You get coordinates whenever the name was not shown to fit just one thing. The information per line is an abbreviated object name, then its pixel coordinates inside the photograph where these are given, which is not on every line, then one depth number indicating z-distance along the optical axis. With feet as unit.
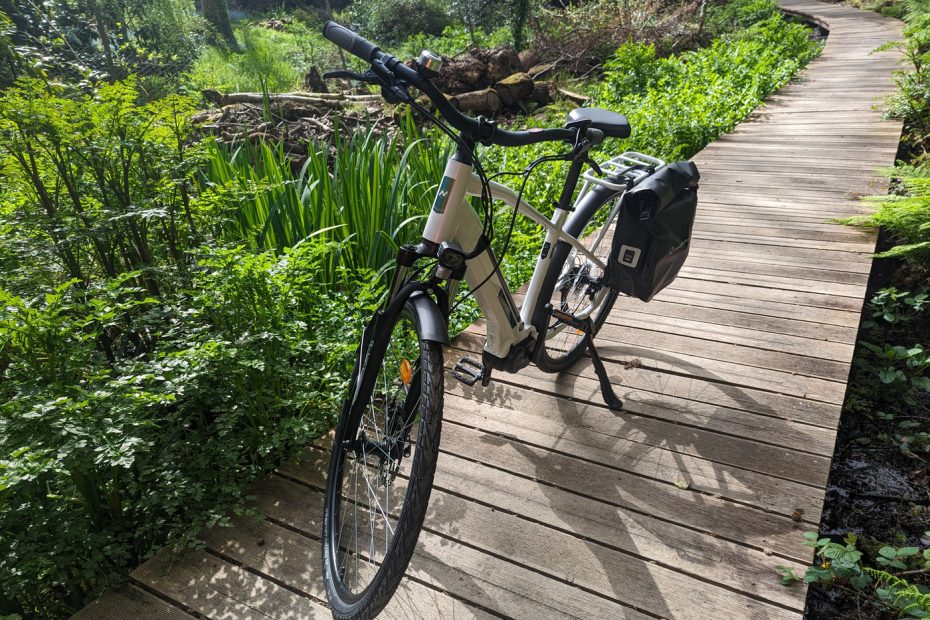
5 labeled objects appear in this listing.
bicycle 4.28
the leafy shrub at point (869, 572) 4.89
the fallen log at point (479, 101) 24.55
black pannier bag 5.87
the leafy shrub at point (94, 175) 6.63
